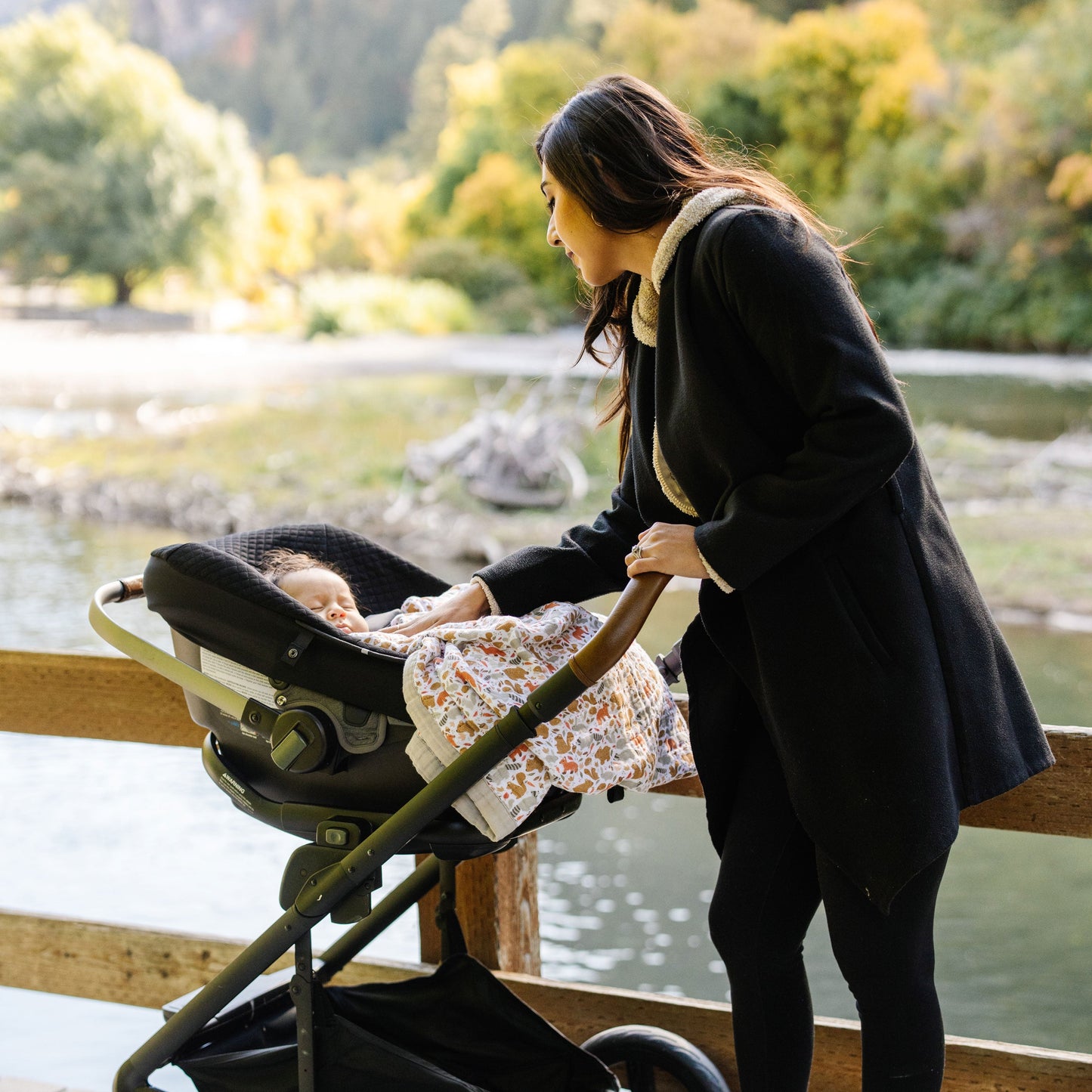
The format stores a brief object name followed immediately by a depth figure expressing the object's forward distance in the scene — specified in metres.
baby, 1.41
